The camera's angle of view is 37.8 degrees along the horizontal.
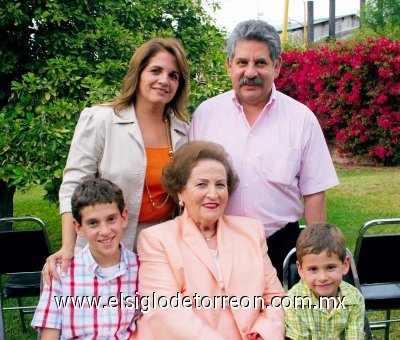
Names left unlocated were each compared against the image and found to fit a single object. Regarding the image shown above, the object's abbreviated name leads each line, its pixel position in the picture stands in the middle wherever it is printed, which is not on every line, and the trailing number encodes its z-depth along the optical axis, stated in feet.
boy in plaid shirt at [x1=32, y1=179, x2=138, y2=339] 9.71
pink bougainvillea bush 40.68
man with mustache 10.59
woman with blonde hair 10.57
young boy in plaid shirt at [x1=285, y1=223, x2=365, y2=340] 9.48
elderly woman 9.42
